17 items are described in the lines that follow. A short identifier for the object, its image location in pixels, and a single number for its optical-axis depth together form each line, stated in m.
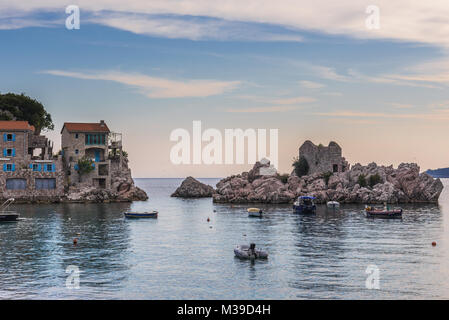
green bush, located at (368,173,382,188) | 132.25
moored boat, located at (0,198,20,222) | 79.50
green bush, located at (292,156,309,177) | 145.50
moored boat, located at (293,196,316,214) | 98.56
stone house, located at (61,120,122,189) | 121.06
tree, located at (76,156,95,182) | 119.31
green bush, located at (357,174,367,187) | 132.12
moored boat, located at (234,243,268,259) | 48.38
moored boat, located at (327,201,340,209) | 112.29
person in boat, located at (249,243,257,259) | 48.31
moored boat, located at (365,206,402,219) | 91.00
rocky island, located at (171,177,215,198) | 169.38
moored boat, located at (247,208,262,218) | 91.88
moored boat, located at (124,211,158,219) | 88.50
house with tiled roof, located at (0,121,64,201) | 113.00
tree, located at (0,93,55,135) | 128.75
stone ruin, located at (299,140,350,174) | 139.25
